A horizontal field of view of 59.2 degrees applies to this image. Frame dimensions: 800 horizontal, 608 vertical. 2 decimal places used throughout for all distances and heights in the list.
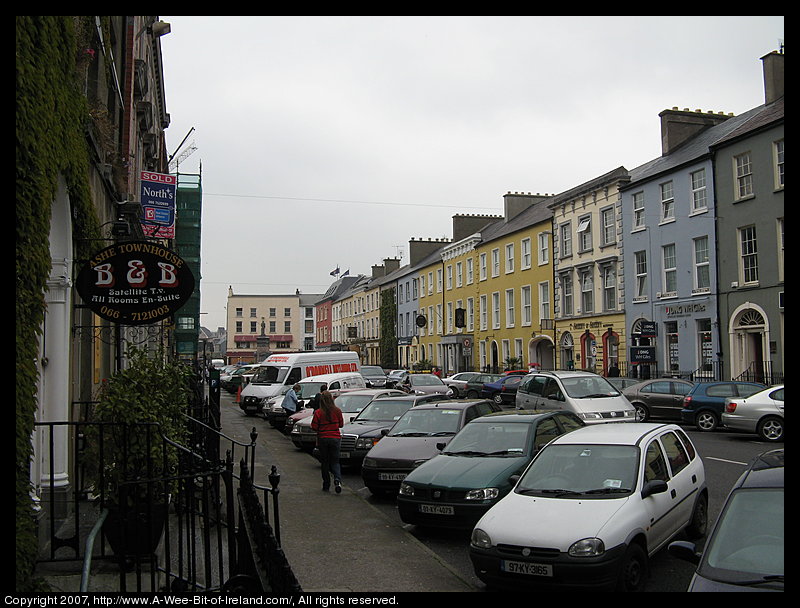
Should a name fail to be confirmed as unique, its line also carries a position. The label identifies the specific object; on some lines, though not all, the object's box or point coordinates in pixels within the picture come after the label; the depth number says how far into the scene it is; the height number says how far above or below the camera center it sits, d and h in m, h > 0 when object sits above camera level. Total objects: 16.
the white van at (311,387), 23.09 -1.63
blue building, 27.97 +3.52
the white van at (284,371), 27.89 -1.29
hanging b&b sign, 7.65 +0.66
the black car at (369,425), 13.91 -1.82
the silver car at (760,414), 17.39 -2.02
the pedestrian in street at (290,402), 21.02 -1.88
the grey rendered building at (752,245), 24.56 +3.25
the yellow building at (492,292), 40.62 +3.01
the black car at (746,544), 4.75 -1.49
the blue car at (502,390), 30.14 -2.35
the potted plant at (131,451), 6.32 -1.01
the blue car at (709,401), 19.55 -1.89
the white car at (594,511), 6.35 -1.76
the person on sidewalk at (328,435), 11.91 -1.63
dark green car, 8.73 -1.75
